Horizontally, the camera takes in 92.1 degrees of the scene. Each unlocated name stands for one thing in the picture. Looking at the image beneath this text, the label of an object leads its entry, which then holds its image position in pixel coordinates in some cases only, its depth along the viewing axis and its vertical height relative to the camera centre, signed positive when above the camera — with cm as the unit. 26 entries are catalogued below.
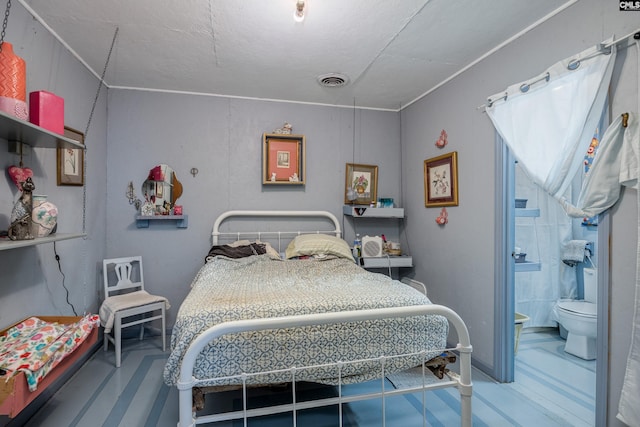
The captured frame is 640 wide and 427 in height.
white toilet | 272 -103
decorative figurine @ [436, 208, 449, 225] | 302 -6
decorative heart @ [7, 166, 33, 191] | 182 +22
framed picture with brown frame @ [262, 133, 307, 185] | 345 +59
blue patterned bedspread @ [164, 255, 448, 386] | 141 -62
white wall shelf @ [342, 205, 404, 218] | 343 -1
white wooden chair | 261 -81
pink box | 167 +56
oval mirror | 315 +22
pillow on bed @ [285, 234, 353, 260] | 312 -37
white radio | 346 -40
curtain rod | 155 +88
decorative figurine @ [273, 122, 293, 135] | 348 +92
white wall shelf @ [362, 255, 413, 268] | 337 -56
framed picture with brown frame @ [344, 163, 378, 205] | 371 +34
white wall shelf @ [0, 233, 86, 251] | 139 -15
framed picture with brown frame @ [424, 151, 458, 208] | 289 +31
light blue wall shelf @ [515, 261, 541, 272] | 321 -58
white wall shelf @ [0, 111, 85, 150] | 145 +42
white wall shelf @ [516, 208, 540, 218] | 333 -1
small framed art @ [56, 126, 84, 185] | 236 +39
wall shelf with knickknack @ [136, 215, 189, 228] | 311 -8
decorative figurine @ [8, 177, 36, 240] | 157 -3
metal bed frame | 123 -63
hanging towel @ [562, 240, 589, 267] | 329 -44
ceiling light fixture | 186 +125
